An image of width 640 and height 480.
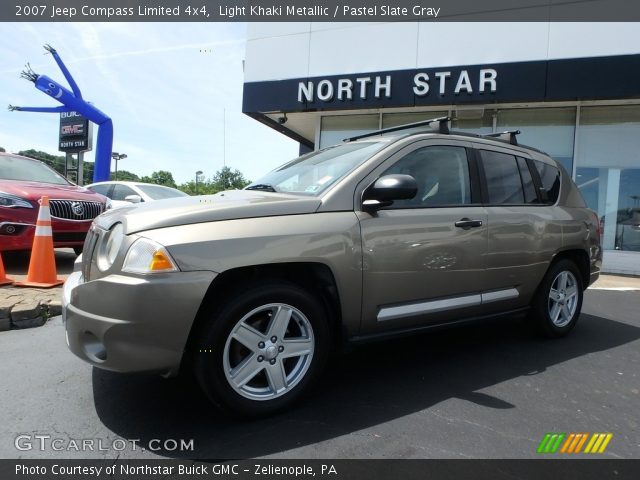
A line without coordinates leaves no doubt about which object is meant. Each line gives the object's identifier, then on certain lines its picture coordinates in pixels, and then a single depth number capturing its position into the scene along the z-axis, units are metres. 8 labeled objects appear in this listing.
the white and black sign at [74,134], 29.33
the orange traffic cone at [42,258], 4.96
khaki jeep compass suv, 2.20
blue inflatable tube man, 18.48
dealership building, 8.52
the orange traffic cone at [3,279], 4.88
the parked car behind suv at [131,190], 8.74
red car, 5.50
